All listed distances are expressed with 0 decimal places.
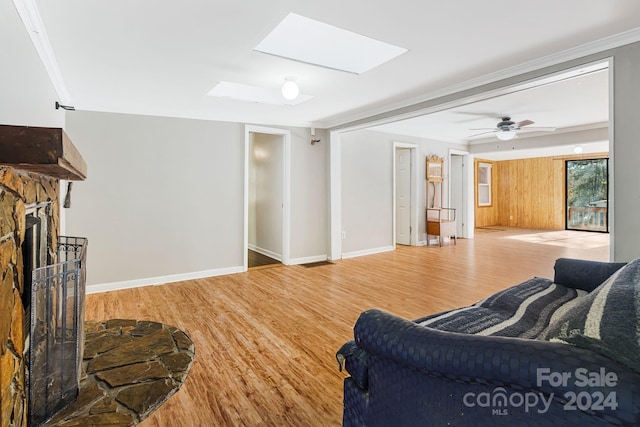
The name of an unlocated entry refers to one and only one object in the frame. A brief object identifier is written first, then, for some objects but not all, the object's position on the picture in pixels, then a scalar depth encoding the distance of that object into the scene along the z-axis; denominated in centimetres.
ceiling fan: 524
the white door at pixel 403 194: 714
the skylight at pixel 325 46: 251
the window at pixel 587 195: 917
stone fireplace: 113
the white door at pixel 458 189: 809
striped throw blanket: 152
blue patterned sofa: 73
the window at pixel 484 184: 1076
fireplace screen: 151
